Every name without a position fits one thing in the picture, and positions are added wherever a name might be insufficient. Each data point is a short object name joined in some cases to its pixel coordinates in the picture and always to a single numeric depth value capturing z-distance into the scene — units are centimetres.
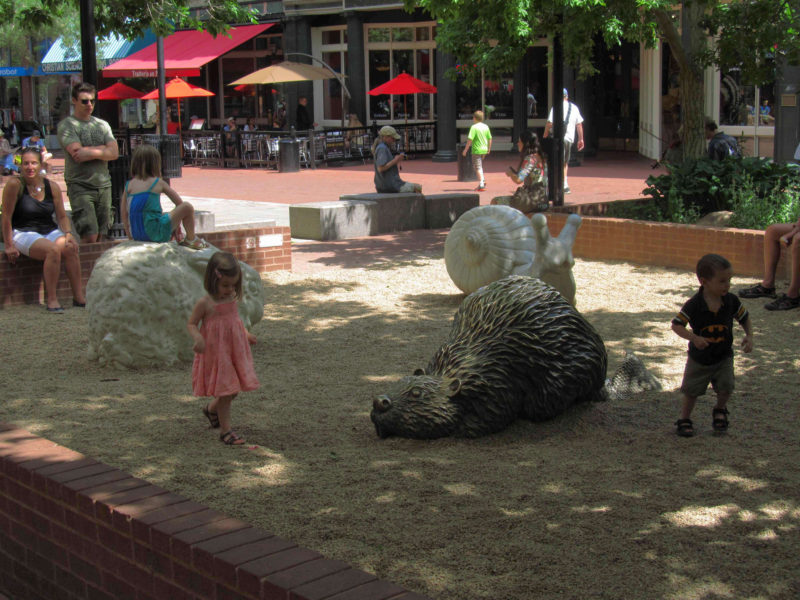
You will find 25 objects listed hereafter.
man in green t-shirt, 988
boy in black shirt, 526
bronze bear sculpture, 527
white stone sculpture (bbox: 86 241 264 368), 710
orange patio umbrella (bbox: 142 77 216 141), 2920
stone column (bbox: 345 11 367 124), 3012
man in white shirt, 1937
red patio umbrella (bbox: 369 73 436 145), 2696
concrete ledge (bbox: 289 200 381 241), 1356
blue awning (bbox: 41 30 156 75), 3775
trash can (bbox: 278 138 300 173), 2523
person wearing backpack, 1320
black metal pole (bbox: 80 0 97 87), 1084
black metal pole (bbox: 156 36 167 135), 2427
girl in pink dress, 537
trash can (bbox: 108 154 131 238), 1225
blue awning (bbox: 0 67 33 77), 4175
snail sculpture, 816
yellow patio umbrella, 2719
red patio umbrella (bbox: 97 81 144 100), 3238
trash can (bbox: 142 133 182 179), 2325
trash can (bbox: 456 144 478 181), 2147
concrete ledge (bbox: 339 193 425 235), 1409
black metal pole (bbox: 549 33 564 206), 1284
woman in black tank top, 917
